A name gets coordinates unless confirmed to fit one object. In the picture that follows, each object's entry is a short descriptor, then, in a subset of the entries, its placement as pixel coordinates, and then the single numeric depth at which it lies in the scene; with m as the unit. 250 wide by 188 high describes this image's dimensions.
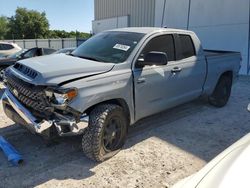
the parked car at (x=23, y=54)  7.51
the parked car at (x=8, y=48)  9.58
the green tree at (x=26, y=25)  38.05
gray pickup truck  2.42
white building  8.58
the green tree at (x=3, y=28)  39.13
